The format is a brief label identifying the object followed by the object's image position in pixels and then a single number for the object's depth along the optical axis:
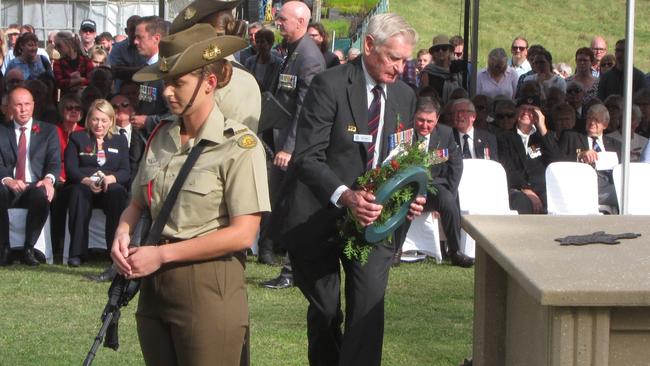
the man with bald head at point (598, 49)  17.98
